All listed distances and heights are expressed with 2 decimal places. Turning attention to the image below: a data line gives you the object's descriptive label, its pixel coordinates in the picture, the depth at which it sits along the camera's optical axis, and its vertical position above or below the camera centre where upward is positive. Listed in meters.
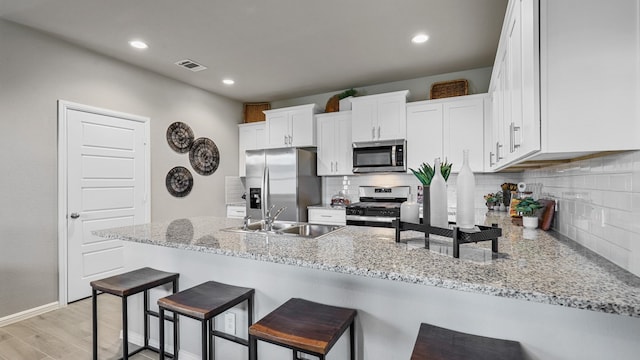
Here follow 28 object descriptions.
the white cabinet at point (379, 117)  3.82 +0.83
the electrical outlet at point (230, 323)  1.77 -0.83
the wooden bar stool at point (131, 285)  1.74 -0.61
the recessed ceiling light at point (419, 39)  2.92 +1.39
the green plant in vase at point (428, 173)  1.38 +0.03
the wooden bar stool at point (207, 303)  1.42 -0.60
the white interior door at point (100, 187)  3.04 -0.06
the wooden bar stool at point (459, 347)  1.00 -0.58
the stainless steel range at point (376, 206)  3.68 -0.31
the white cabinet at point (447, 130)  3.49 +0.61
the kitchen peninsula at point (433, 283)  0.92 -0.32
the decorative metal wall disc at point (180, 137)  4.04 +0.61
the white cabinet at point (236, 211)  4.75 -0.46
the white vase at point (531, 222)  1.97 -0.27
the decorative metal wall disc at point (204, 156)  4.34 +0.38
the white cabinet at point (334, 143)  4.21 +0.53
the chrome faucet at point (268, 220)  2.03 -0.26
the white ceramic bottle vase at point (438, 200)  1.32 -0.08
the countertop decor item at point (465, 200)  1.24 -0.08
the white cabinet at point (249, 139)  4.93 +0.70
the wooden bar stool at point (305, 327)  1.13 -0.59
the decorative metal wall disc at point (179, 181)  4.02 +0.01
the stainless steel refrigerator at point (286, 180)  4.07 +0.02
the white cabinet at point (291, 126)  4.37 +0.81
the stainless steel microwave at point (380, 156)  3.83 +0.32
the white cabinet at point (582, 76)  0.99 +0.36
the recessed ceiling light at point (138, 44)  3.01 +1.38
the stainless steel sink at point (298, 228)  2.10 -0.34
